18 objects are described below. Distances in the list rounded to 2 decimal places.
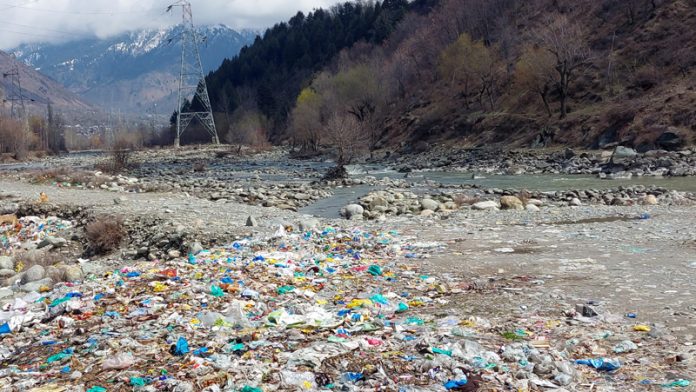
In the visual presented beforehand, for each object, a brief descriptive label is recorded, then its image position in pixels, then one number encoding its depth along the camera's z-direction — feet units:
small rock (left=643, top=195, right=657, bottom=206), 54.24
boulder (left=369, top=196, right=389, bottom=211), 60.35
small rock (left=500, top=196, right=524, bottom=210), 54.90
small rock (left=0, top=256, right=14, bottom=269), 39.26
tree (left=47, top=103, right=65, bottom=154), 273.23
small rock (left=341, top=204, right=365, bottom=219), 55.03
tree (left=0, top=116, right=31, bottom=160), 204.74
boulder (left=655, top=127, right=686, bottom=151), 91.45
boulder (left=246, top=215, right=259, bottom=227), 44.04
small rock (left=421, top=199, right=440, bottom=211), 58.30
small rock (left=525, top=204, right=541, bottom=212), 51.21
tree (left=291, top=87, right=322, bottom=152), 190.72
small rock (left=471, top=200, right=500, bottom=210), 54.85
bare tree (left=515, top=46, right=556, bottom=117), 139.03
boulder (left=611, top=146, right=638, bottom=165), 88.71
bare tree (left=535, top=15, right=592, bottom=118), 131.44
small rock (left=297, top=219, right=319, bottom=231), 41.49
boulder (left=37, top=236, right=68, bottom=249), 45.81
